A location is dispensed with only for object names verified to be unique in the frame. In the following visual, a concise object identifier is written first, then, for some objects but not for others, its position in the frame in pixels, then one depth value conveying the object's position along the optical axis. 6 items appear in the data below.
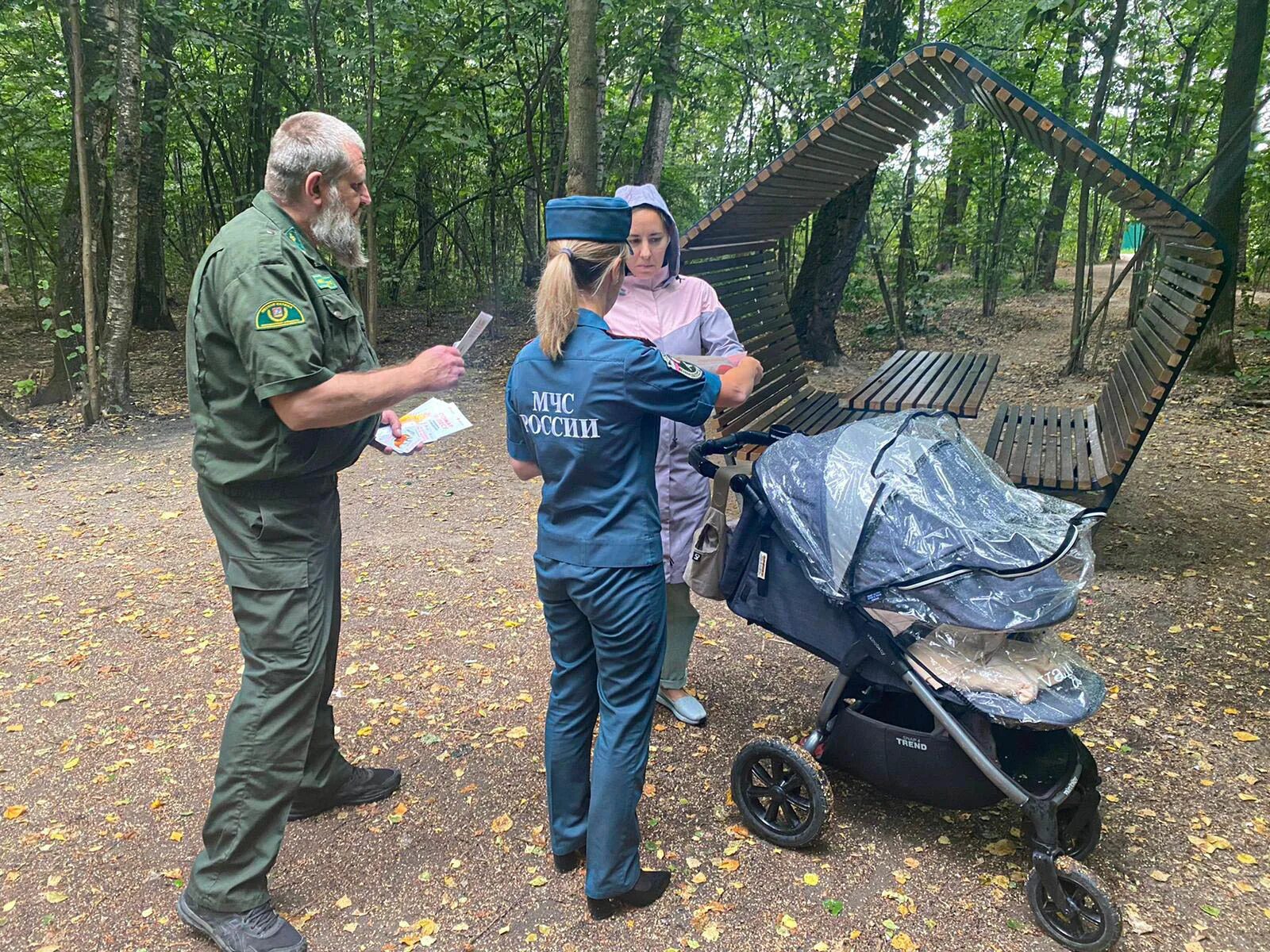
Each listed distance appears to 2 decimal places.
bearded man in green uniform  2.18
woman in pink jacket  3.16
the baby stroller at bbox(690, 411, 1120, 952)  2.35
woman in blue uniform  2.17
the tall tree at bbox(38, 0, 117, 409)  7.74
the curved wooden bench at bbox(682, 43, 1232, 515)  4.33
